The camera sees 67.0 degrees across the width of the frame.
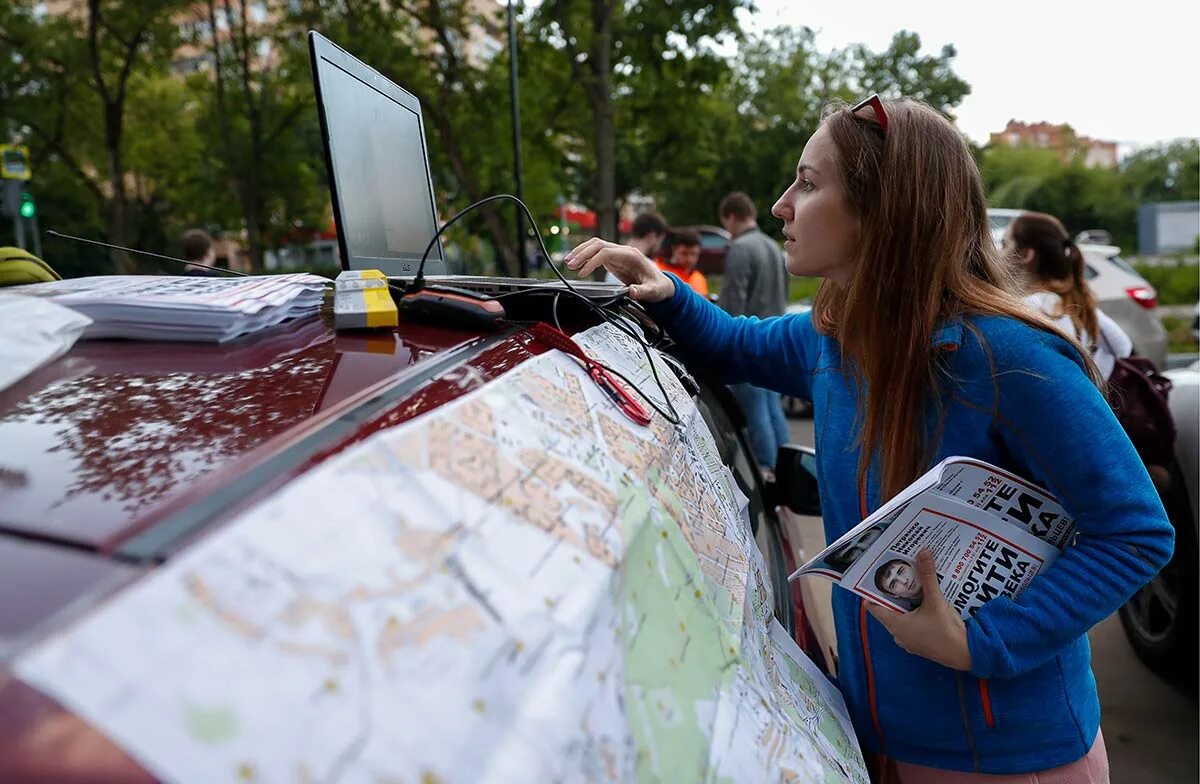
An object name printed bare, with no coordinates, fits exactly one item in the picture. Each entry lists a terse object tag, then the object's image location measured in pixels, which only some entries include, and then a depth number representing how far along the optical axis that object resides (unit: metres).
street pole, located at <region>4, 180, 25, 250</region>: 12.52
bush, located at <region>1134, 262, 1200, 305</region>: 15.20
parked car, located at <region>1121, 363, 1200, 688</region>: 3.50
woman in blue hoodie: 1.29
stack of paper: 1.23
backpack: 3.43
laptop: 1.83
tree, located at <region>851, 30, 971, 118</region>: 33.28
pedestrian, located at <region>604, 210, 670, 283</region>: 7.30
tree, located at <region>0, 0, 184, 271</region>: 14.05
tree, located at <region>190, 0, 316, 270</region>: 15.46
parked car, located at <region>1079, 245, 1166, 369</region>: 8.38
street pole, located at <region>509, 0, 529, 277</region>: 5.81
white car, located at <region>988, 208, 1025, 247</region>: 12.37
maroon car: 0.52
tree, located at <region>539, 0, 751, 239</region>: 9.15
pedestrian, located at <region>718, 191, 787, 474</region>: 6.31
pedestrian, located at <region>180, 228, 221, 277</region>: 6.40
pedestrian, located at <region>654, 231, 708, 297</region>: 7.01
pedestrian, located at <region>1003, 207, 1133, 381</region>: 3.88
